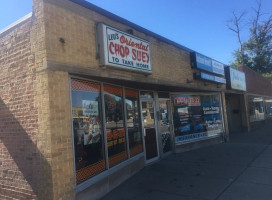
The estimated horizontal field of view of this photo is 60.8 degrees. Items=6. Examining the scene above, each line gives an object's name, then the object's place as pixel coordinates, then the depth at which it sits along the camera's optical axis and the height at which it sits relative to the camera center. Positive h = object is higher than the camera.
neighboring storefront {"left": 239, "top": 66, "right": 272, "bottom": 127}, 16.64 +1.20
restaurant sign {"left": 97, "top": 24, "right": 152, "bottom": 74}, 5.05 +1.65
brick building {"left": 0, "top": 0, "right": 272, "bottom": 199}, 4.07 +0.51
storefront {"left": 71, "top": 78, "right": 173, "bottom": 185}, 4.79 -0.17
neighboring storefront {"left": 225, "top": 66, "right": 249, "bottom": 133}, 14.20 +0.42
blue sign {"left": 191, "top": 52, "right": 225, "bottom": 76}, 9.23 +2.21
